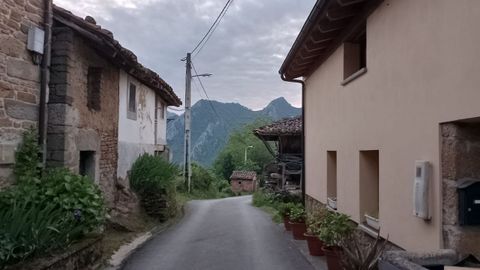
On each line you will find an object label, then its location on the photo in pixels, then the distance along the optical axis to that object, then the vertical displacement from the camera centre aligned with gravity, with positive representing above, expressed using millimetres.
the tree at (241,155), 64206 +335
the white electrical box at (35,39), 7344 +1829
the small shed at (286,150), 20547 +343
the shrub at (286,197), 18522 -1624
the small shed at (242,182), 46438 -2504
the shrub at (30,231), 5285 -937
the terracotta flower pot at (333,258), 6341 -1364
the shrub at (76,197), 6816 -617
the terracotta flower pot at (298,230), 10062 -1561
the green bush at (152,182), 13156 -730
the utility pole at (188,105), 23219 +2548
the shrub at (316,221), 7857 -1089
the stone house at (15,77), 6852 +1183
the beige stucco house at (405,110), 4137 +549
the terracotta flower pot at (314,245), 8023 -1501
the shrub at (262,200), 21573 -2043
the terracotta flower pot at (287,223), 11238 -1610
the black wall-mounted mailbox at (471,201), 4105 -366
